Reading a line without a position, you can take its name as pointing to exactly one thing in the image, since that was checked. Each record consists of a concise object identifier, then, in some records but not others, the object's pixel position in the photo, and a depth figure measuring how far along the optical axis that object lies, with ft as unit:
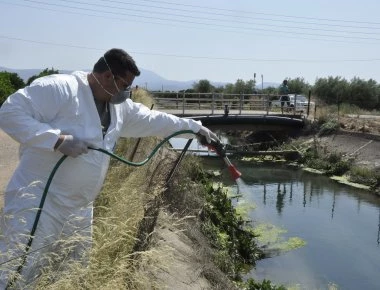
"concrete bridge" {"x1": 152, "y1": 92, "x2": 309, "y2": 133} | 76.95
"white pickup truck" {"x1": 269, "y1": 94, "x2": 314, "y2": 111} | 87.28
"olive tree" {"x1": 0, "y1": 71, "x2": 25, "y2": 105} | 58.34
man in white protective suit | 8.00
